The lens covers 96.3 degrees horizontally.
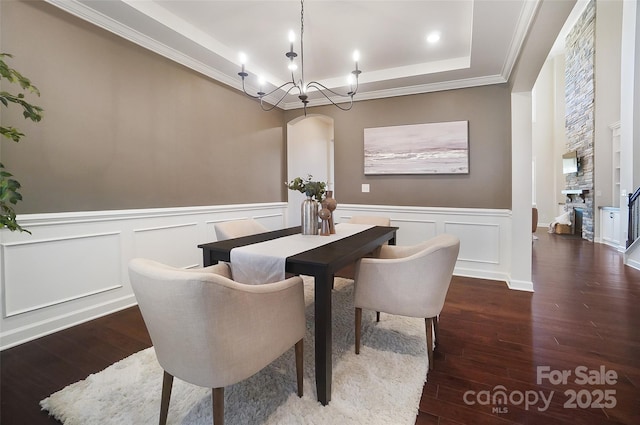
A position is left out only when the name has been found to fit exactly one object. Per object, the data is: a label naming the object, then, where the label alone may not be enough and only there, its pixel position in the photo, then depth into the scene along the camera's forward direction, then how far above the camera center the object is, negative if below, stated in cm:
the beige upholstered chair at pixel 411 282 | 178 -51
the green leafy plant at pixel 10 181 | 122 +12
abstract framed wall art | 379 +77
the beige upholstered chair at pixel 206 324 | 103 -47
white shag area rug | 139 -102
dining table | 148 -35
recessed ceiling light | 291 +172
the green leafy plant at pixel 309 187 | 229 +15
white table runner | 167 -32
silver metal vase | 241 -9
